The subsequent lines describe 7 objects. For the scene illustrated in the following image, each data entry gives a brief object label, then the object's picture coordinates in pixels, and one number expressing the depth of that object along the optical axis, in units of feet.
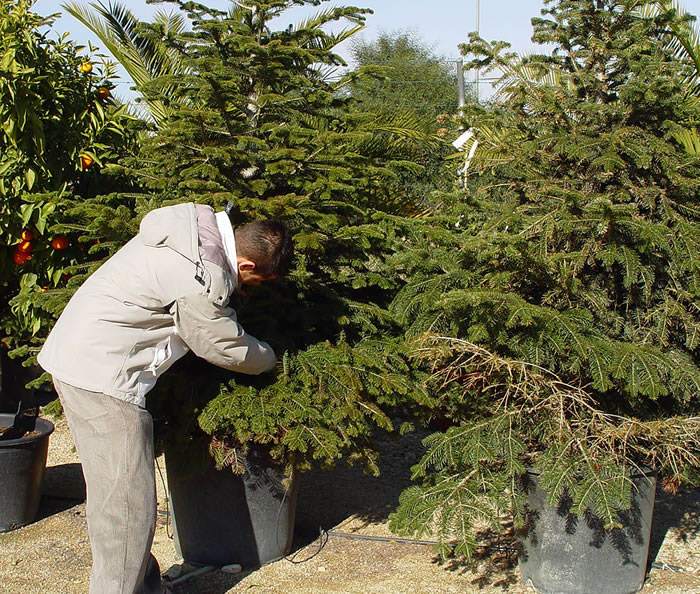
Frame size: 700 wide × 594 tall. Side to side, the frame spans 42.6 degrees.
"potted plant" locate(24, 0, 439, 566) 13.64
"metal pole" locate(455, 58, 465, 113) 32.09
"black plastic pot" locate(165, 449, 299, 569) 14.43
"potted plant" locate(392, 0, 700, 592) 13.07
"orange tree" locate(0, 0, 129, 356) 16.98
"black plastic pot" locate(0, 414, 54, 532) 16.55
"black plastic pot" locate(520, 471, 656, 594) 13.39
